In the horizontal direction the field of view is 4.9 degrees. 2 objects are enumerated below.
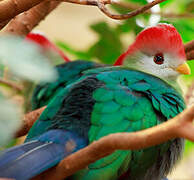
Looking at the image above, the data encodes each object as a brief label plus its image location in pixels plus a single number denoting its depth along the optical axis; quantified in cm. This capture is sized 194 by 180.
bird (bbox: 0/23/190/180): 222
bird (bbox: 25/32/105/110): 246
